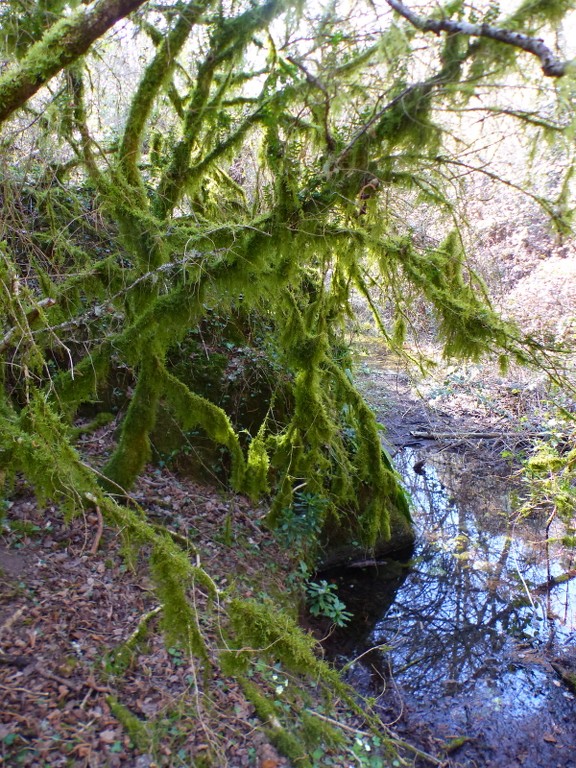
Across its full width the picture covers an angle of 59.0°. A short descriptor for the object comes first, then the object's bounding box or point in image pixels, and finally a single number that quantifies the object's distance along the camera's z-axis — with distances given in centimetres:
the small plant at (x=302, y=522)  657
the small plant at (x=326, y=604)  606
